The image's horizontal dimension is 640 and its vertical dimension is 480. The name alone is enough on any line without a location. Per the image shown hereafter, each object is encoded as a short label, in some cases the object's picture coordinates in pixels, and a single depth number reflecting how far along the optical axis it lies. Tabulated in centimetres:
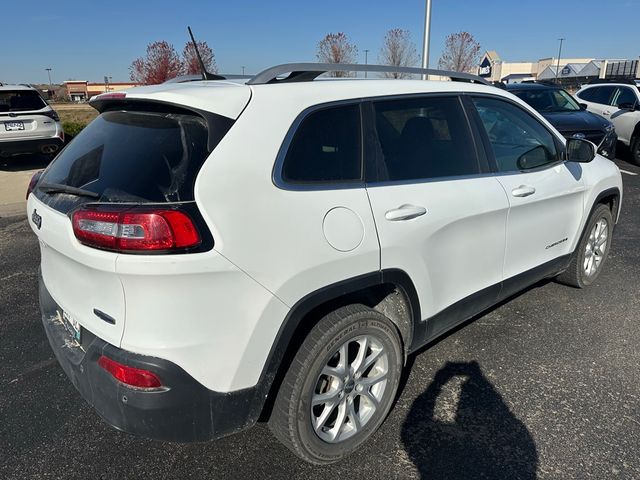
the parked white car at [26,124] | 971
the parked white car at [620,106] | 1061
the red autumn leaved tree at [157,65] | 3781
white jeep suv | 183
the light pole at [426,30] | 1123
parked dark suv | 895
